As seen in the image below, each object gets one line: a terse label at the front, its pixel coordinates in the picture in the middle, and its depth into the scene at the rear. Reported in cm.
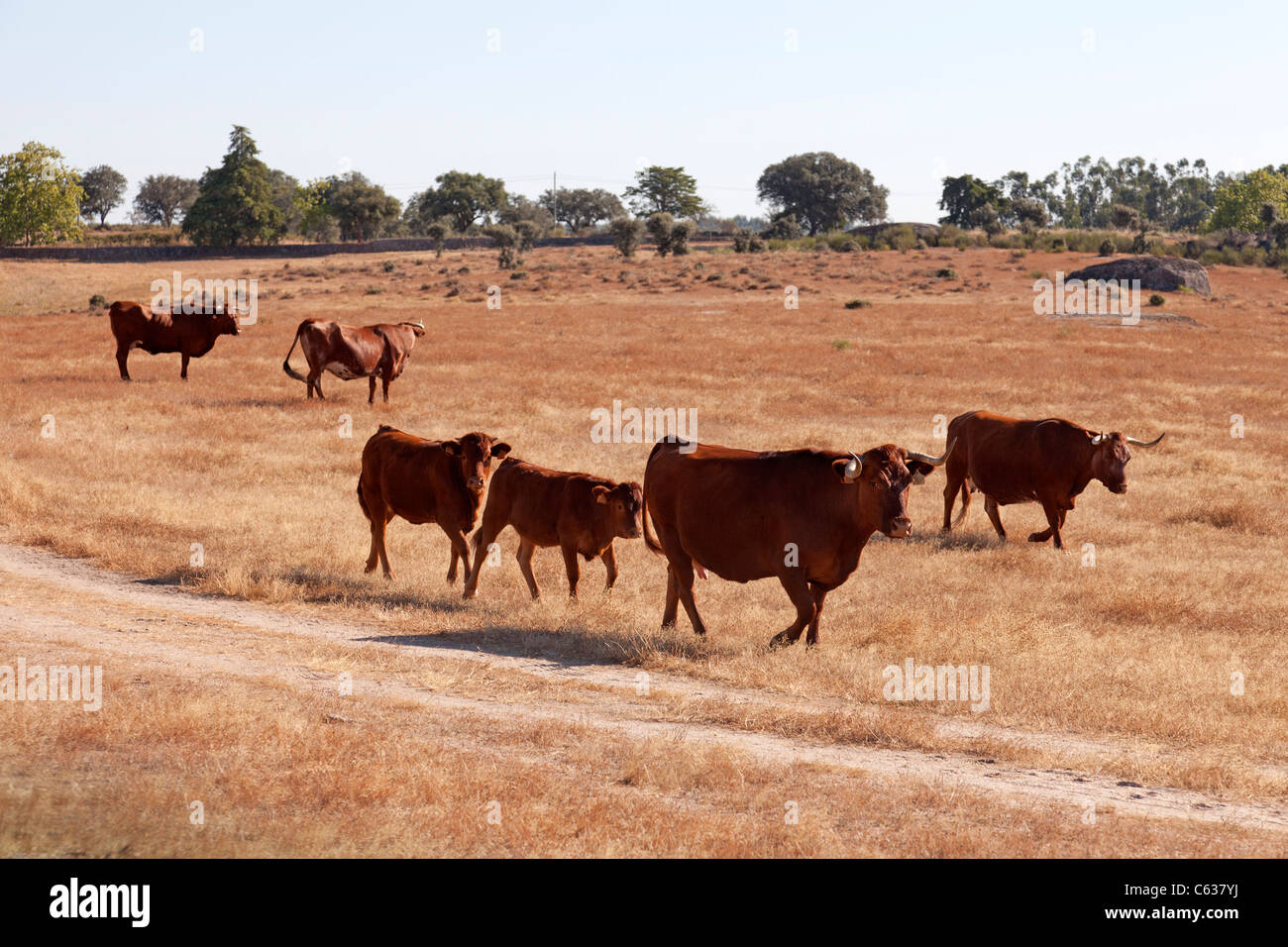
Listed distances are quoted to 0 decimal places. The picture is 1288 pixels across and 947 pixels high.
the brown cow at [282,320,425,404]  2728
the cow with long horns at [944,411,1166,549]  1622
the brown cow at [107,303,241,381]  2975
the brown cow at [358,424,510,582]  1268
